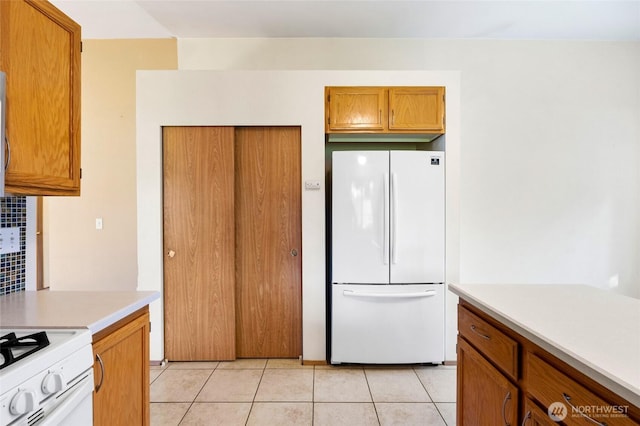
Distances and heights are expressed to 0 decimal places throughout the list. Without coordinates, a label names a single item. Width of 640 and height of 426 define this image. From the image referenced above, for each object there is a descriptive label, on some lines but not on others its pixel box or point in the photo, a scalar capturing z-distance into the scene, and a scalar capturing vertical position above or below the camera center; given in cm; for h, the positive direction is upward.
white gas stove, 75 -47
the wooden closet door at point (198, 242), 248 -25
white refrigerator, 234 -39
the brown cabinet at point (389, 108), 244 +89
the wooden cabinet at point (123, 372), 110 -68
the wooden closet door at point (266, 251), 254 -34
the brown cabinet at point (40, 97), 113 +50
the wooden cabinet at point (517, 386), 75 -57
